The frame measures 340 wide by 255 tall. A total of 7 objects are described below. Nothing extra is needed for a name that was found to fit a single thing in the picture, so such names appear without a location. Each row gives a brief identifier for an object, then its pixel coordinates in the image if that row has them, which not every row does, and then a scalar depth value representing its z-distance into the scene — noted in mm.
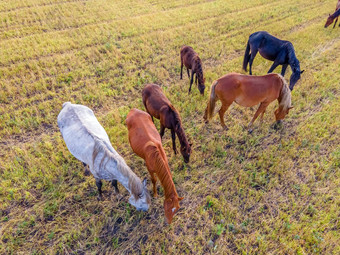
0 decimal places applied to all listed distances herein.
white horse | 3957
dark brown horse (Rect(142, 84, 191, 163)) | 4887
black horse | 7085
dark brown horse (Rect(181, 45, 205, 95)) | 6840
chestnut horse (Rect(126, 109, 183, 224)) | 3924
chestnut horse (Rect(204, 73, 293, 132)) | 5621
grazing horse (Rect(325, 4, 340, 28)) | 11818
